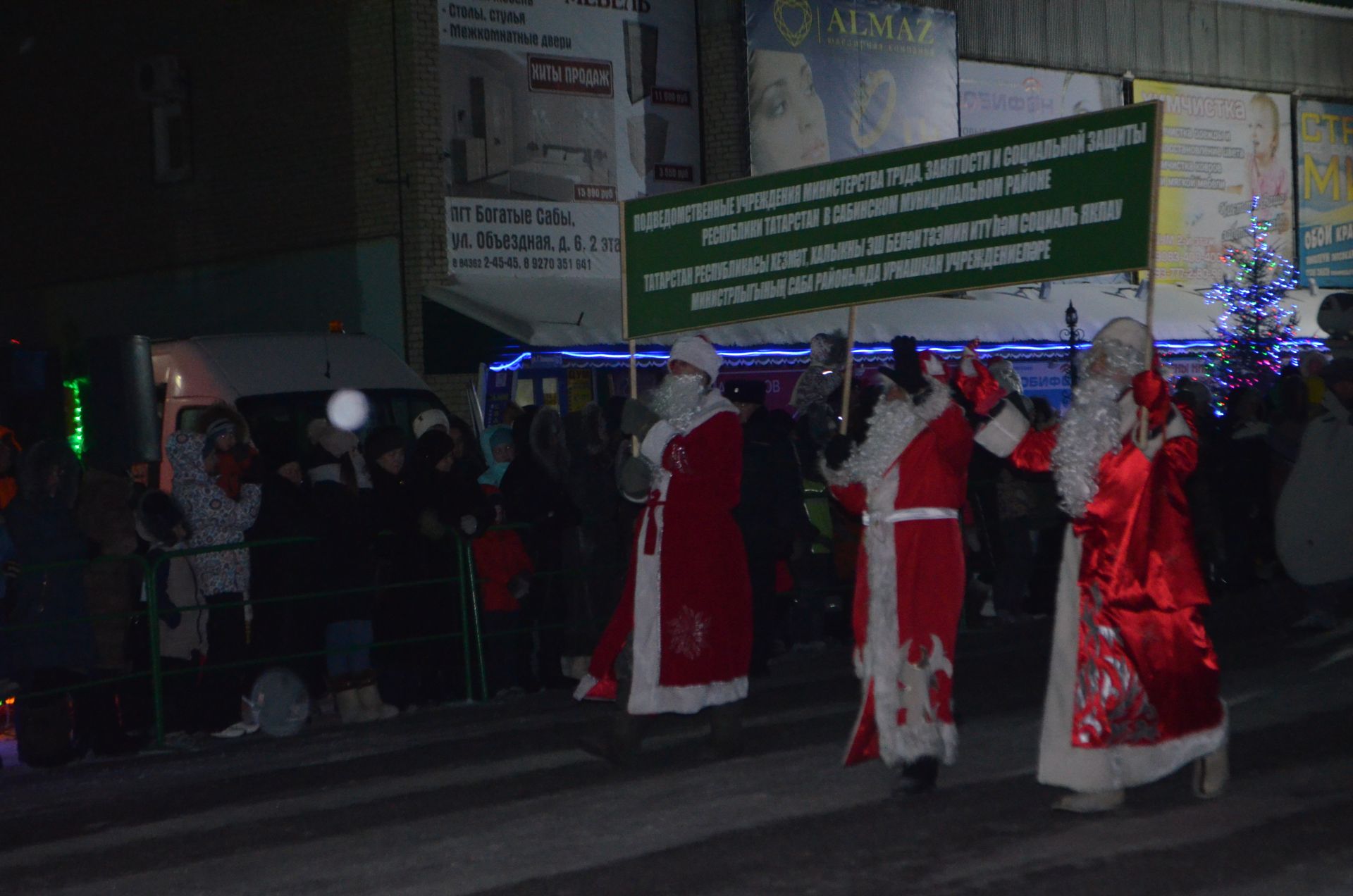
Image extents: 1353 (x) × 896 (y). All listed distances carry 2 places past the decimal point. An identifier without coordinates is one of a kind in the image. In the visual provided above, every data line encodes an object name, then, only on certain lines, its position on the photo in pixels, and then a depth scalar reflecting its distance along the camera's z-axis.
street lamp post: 24.22
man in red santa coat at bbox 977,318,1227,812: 7.07
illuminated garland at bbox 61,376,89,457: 15.85
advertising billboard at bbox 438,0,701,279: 21.22
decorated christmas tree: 26.05
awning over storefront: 19.89
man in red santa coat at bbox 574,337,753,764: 8.49
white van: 15.16
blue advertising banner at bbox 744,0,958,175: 23.98
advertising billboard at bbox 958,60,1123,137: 27.52
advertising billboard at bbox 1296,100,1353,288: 32.72
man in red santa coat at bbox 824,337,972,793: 7.61
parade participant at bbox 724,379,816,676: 11.81
